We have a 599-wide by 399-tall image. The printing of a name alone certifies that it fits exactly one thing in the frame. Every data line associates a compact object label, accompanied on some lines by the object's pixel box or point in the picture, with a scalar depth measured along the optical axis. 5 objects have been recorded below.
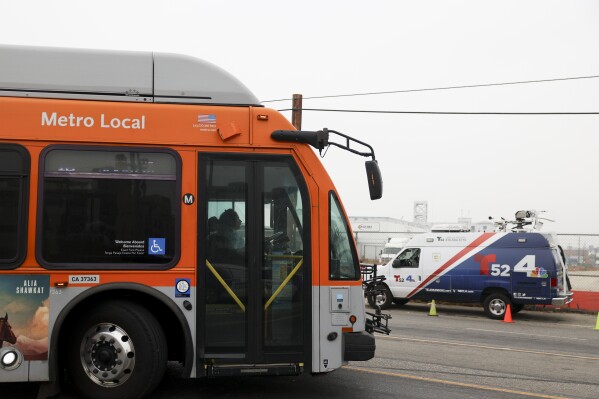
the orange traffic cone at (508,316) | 16.80
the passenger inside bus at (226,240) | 6.44
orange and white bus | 6.18
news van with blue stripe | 16.86
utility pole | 19.98
